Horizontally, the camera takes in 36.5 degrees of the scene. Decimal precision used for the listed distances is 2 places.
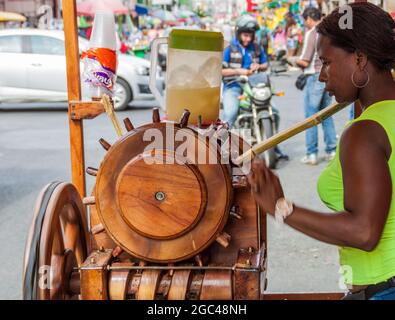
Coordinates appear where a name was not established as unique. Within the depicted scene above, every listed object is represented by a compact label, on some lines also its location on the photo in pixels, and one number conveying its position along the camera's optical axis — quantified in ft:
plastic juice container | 6.77
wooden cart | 5.60
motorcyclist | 21.06
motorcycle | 20.84
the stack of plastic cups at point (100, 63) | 7.20
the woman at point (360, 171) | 4.47
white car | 35.22
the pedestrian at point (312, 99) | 20.63
